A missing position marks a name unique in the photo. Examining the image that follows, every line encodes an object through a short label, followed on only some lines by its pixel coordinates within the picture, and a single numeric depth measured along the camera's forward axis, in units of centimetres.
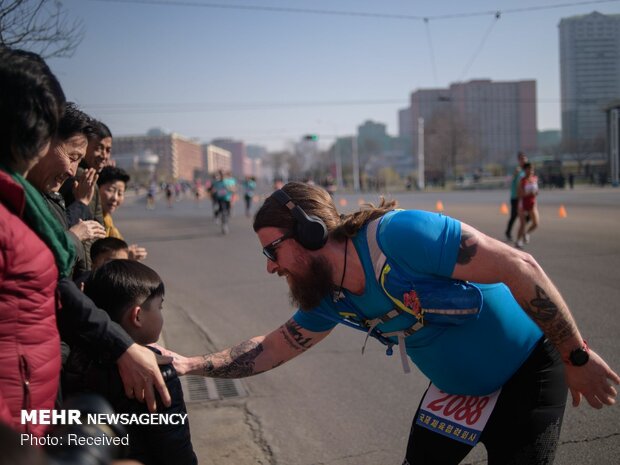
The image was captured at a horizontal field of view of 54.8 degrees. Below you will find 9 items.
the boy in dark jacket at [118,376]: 198
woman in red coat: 140
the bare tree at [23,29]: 477
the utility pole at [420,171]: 6632
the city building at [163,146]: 18750
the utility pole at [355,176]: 7970
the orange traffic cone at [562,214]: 1957
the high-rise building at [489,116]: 8500
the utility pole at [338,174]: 9012
